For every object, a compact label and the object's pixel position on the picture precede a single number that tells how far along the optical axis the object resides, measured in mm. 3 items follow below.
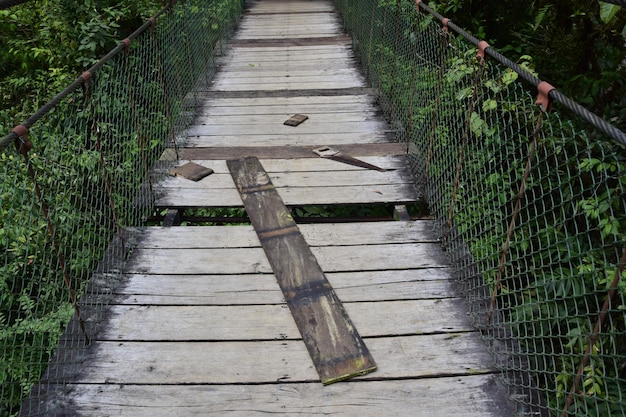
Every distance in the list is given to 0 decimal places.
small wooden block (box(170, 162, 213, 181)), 3666
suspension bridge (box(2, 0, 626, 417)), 2035
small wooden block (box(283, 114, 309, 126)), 4656
